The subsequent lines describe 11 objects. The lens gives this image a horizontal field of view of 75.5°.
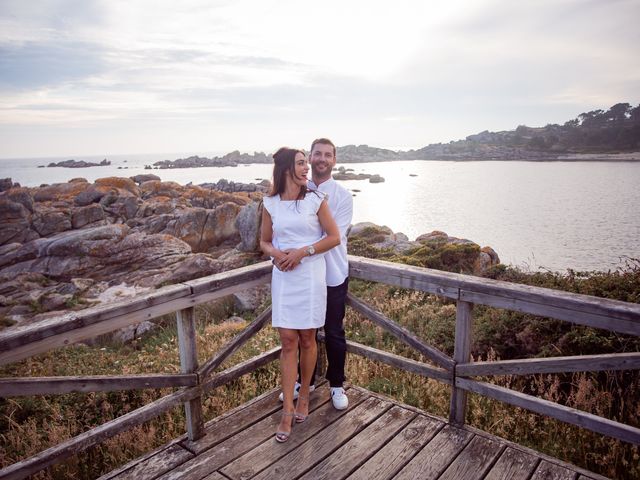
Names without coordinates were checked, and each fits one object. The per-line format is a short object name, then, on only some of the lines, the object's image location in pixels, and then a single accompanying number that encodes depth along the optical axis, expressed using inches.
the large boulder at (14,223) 965.2
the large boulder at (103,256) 752.3
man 146.9
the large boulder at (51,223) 980.6
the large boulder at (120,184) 1304.1
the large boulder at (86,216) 1021.8
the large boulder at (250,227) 738.8
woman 135.3
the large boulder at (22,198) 1063.6
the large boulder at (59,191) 1311.5
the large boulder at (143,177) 1938.5
